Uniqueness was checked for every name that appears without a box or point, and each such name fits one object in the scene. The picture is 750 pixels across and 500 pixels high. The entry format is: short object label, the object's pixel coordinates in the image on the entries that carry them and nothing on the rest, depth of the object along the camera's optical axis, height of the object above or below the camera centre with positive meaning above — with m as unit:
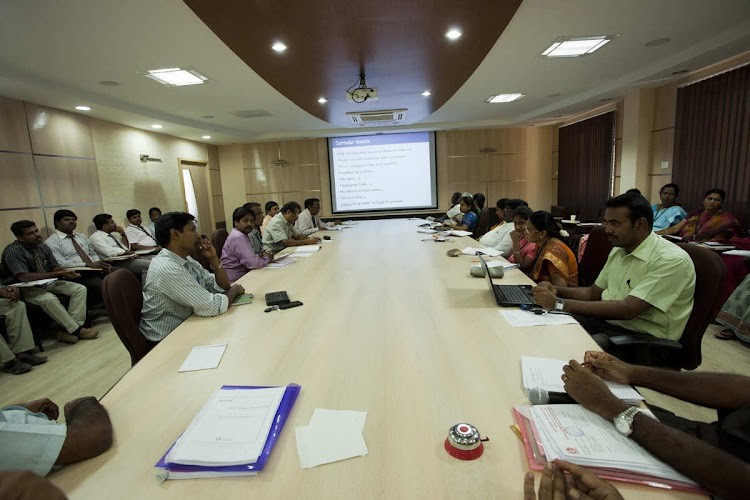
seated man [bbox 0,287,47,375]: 3.27 -1.12
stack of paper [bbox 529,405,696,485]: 0.84 -0.63
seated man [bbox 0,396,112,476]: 0.86 -0.58
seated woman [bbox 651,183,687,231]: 5.11 -0.48
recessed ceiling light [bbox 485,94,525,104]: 6.11 +1.38
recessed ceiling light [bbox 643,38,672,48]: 3.86 +1.37
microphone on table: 1.10 -0.63
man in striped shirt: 1.98 -0.48
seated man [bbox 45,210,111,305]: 4.37 -0.62
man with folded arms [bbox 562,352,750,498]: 0.78 -0.61
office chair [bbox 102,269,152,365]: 1.78 -0.53
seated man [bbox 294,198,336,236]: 6.30 -0.53
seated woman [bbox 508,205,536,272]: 3.03 -0.55
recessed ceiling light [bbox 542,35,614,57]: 3.69 +1.35
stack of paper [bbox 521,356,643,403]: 1.12 -0.64
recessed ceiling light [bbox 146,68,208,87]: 3.99 +1.32
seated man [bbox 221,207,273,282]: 3.49 -0.54
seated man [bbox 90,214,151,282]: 5.14 -0.63
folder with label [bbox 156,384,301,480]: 0.90 -0.62
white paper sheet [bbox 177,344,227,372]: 1.44 -0.64
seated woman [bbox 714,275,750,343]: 3.12 -1.21
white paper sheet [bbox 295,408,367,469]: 0.94 -0.65
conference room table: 0.86 -0.65
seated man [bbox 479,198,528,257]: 3.82 -0.54
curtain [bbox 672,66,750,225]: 4.46 +0.41
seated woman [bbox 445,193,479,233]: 5.83 -0.50
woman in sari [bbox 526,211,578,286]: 2.58 -0.51
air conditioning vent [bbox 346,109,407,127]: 6.39 +1.25
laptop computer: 1.96 -0.62
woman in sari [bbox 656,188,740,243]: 4.14 -0.57
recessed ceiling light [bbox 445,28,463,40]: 3.31 +1.33
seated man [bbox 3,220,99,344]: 3.69 -0.75
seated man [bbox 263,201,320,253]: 5.00 -0.51
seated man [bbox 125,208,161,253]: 6.00 -0.57
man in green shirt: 1.74 -0.53
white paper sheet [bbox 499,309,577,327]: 1.72 -0.64
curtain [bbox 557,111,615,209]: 7.17 +0.33
